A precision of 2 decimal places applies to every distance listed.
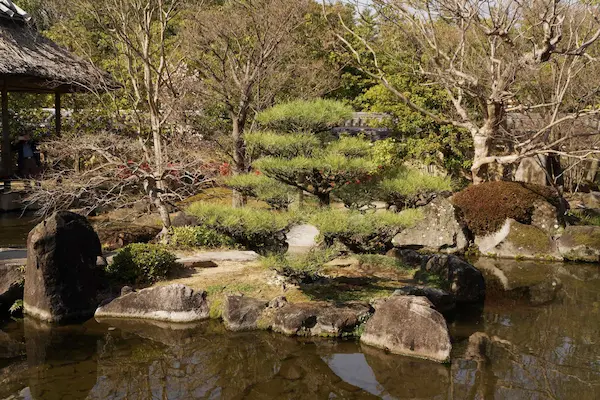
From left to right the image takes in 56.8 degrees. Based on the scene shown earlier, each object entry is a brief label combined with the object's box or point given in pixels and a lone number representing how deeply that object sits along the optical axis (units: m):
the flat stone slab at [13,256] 11.34
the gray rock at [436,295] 10.35
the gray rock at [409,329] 8.28
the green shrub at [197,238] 13.27
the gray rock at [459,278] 11.09
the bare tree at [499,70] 14.07
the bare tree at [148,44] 13.30
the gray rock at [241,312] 9.46
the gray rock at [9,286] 10.16
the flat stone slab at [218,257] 12.17
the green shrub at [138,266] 11.00
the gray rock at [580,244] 14.80
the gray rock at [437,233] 15.89
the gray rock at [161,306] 9.88
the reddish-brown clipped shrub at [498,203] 15.98
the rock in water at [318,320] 9.16
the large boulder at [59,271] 9.62
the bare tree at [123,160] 13.45
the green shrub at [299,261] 9.35
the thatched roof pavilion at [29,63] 16.70
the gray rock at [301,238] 14.67
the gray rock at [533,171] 18.92
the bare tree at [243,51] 15.91
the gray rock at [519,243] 15.27
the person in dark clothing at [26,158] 21.02
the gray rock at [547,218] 15.82
